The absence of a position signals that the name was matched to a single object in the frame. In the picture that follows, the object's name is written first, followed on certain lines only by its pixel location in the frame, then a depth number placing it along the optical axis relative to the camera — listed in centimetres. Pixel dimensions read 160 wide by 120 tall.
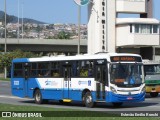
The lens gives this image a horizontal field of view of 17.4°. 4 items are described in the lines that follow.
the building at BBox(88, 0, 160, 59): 7312
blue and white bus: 2595
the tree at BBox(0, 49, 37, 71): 8294
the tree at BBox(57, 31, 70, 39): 17248
